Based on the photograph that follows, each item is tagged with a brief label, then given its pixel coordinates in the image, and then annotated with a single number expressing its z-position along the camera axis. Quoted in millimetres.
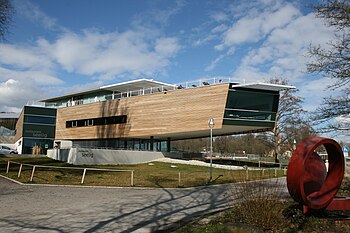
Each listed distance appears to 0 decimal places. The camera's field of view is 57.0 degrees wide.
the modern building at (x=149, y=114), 33031
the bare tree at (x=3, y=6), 20133
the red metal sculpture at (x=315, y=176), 6969
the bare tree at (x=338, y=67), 9977
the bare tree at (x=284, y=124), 39062
